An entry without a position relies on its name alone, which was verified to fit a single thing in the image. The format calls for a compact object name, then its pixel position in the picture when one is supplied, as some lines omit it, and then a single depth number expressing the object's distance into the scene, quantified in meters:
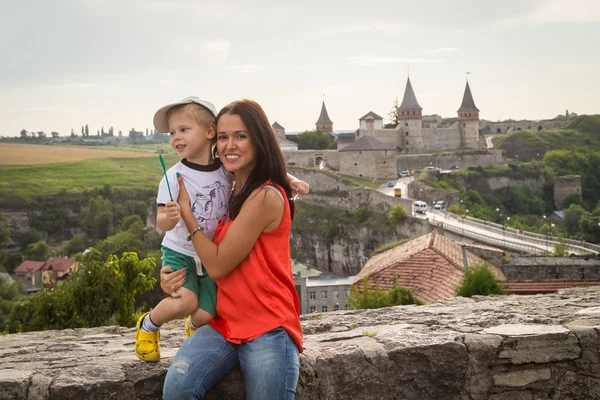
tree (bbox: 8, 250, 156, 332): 10.09
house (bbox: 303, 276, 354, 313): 35.84
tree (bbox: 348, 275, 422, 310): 12.20
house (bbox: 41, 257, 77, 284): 46.60
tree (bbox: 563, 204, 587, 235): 47.78
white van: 46.19
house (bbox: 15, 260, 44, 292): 50.81
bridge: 31.35
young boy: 3.65
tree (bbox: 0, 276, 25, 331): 33.63
